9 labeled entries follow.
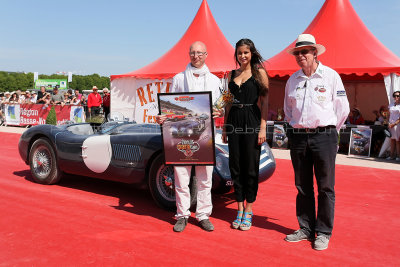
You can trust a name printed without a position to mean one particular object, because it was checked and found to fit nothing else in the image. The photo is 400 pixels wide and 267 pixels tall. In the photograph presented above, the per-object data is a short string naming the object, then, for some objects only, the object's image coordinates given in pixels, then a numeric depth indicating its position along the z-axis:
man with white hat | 3.33
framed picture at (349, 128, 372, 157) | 9.95
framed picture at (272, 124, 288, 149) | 11.23
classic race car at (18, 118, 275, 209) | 4.34
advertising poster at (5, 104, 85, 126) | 15.45
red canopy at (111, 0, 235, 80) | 13.80
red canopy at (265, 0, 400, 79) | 10.57
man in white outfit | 3.76
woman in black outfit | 3.68
